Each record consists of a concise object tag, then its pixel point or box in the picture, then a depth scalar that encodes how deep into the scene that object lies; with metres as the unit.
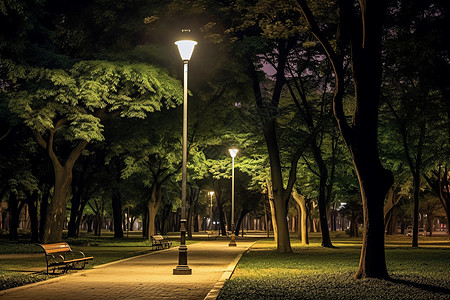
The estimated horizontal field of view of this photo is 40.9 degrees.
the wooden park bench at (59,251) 16.39
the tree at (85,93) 23.55
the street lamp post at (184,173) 17.36
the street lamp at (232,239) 39.31
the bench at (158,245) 31.61
